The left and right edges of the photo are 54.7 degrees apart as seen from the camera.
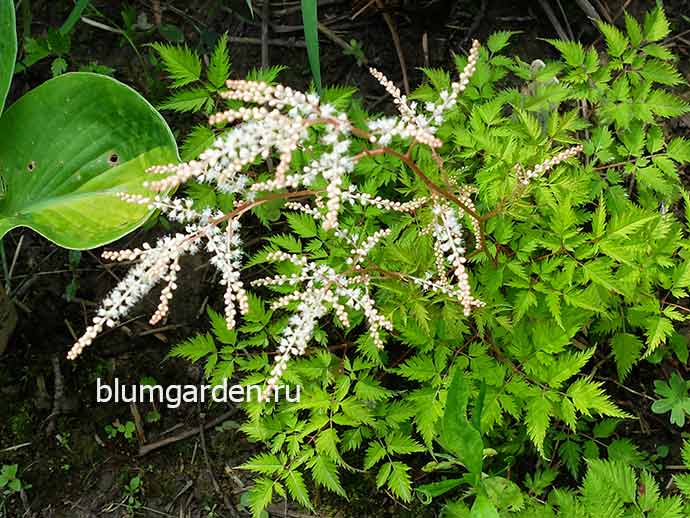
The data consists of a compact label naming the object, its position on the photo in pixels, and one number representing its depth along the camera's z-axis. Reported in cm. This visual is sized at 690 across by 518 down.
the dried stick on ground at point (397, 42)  291
